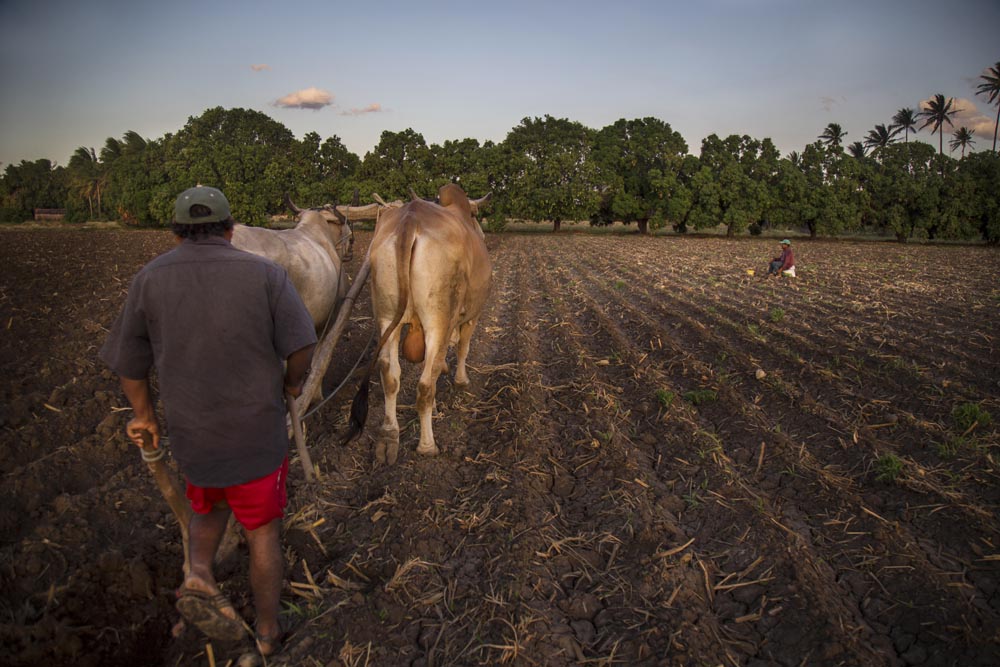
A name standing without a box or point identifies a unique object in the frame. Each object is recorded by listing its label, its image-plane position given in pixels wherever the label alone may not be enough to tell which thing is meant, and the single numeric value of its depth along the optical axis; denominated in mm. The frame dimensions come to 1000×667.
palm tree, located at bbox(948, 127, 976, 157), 67750
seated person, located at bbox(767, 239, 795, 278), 16503
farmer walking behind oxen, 2318
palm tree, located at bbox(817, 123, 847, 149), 74562
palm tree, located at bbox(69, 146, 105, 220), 58844
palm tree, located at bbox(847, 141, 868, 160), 75594
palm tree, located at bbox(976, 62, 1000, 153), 59469
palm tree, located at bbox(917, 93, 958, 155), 67812
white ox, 5055
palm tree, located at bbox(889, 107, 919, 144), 72500
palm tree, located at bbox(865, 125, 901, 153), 74312
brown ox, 4402
